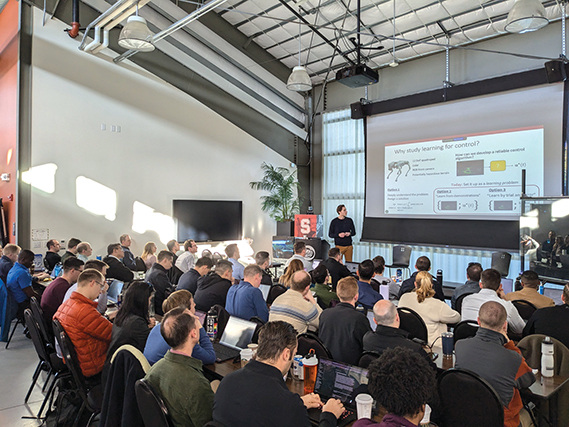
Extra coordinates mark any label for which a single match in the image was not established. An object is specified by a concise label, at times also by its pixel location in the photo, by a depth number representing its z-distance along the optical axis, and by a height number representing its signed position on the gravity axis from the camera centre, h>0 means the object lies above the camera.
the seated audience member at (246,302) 3.90 -0.77
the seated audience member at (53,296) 4.32 -0.80
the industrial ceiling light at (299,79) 6.88 +2.35
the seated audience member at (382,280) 5.50 -0.81
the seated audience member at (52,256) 6.96 -0.61
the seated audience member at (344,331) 2.96 -0.80
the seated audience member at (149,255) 7.04 -0.61
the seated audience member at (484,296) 3.72 -0.67
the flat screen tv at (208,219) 9.51 +0.03
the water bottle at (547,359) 2.68 -0.89
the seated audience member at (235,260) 6.29 -0.60
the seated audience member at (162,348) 2.66 -0.83
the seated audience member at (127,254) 7.27 -0.61
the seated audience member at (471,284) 4.67 -0.72
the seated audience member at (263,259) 6.20 -0.57
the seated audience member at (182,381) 2.07 -0.82
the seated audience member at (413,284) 4.94 -0.76
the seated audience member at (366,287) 4.43 -0.72
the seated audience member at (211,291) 4.39 -0.75
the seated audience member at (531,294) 4.11 -0.72
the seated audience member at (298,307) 3.41 -0.72
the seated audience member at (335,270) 5.85 -0.69
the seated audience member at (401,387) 1.60 -0.65
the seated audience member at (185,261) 7.03 -0.70
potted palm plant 10.98 +0.60
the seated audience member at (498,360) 2.38 -0.81
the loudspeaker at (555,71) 6.96 +2.54
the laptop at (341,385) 2.12 -0.90
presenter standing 8.70 -0.23
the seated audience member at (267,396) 1.78 -0.77
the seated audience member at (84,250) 6.49 -0.47
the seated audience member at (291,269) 5.00 -0.58
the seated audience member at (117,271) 5.95 -0.73
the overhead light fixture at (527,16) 4.39 +2.19
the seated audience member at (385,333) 2.65 -0.72
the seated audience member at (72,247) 6.70 -0.45
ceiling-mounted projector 6.85 +2.43
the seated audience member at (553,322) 3.25 -0.79
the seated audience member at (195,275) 5.00 -0.66
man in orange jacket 3.15 -0.84
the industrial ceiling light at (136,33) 5.22 +2.37
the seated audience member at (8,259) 6.00 -0.58
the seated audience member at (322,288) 4.50 -0.74
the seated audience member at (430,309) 3.68 -0.79
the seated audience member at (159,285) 5.14 -0.81
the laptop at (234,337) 3.05 -0.90
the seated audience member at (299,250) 6.57 -0.46
